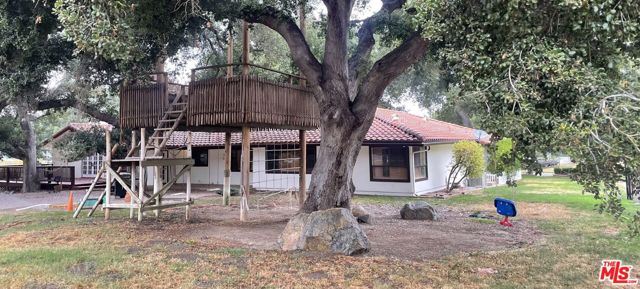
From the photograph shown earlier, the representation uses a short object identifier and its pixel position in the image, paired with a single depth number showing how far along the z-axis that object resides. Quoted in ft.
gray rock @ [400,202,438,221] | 38.60
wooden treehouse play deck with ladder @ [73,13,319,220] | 33.88
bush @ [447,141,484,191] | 61.05
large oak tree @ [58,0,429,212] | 31.07
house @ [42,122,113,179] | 75.58
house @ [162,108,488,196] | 61.72
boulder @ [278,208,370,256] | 24.64
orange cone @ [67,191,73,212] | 45.63
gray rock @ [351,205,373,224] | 36.65
